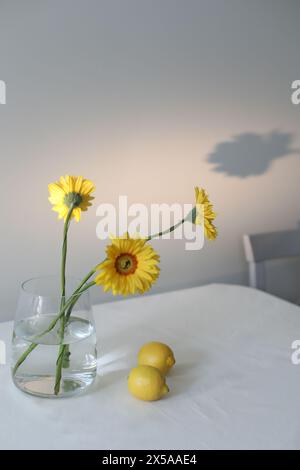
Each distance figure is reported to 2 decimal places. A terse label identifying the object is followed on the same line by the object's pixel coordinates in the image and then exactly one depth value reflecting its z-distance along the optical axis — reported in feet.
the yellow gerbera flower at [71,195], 3.65
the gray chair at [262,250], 6.29
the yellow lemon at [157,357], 3.80
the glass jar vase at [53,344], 3.50
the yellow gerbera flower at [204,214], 3.59
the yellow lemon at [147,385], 3.48
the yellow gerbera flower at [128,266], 3.28
